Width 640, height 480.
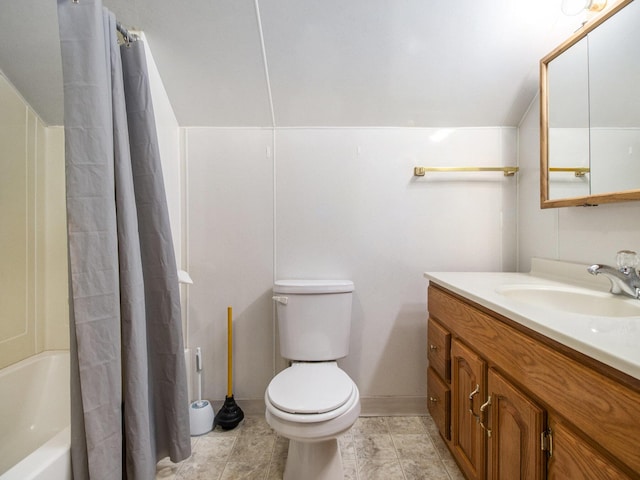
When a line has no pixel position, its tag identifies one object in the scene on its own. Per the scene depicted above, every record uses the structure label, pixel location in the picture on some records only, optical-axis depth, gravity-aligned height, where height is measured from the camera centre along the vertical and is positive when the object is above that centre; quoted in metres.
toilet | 1.07 -0.62
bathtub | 1.23 -0.73
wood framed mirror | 1.03 +0.49
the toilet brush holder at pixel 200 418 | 1.54 -0.96
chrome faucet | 0.97 -0.13
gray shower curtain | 0.82 -0.09
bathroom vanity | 0.56 -0.36
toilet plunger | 1.59 -0.94
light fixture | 1.15 +0.92
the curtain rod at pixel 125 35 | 1.03 +0.74
